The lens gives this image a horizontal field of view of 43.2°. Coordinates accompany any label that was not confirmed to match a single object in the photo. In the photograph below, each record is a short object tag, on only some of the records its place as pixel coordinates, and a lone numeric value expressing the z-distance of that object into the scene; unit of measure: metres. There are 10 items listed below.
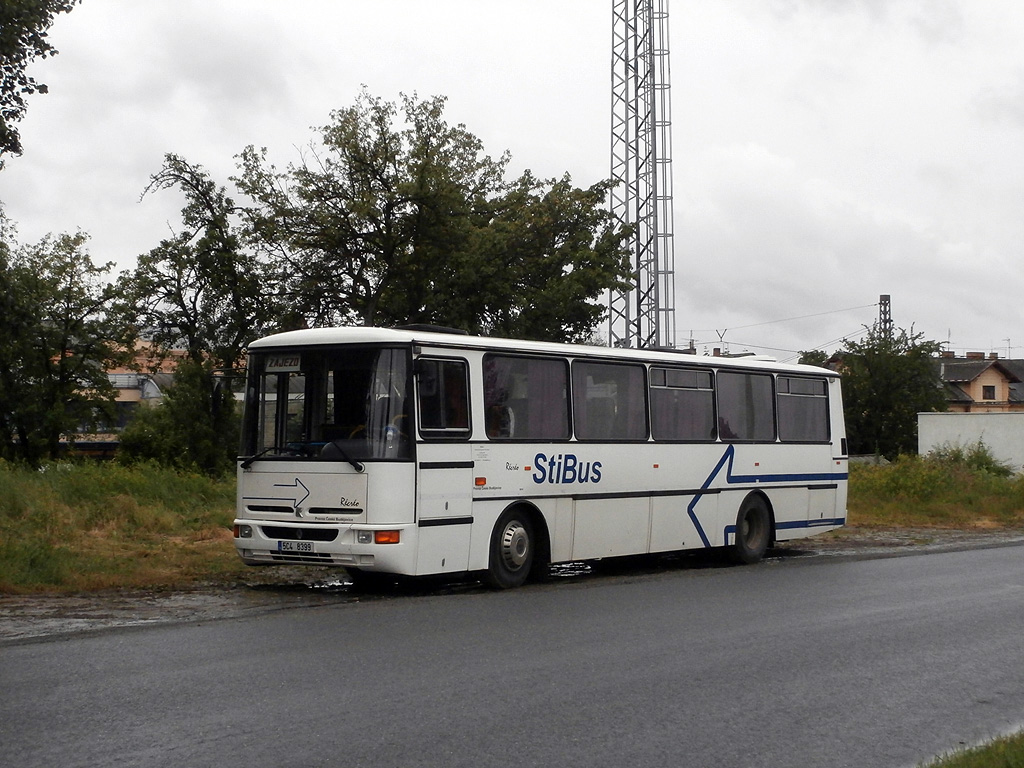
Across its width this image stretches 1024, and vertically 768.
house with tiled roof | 103.94
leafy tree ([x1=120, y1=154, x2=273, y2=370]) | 41.81
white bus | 13.48
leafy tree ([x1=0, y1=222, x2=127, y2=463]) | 54.28
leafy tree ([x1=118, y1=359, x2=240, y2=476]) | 42.66
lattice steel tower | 37.59
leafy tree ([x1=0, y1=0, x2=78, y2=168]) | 17.17
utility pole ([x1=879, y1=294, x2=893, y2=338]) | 73.75
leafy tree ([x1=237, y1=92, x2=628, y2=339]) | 40.66
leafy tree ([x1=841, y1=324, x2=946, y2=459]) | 70.88
